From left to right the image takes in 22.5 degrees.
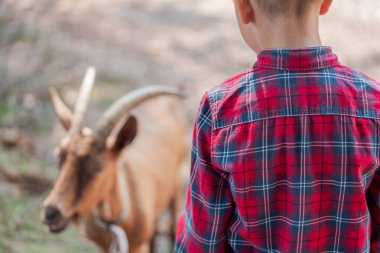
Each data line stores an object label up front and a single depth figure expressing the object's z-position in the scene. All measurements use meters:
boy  1.53
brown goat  3.15
